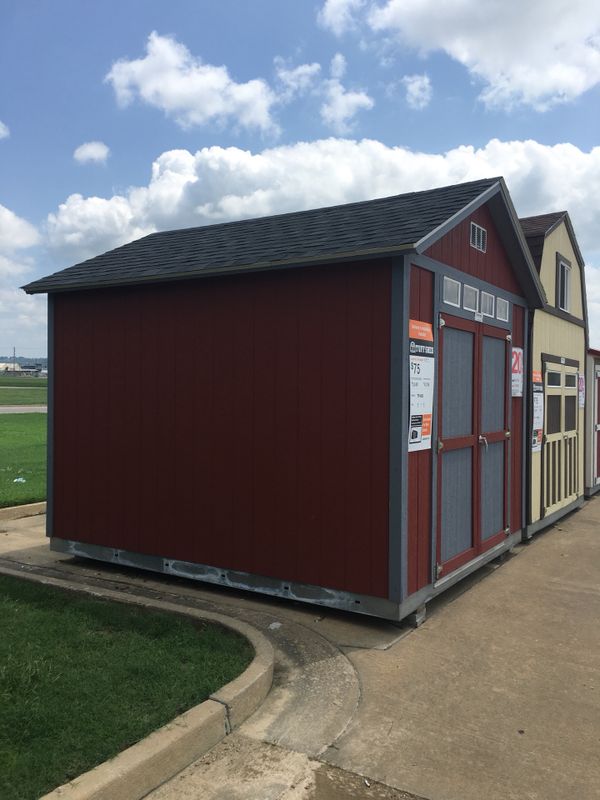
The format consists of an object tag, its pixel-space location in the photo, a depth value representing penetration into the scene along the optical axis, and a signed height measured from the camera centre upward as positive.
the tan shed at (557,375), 8.54 +0.26
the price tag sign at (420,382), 5.20 +0.09
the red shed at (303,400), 5.18 -0.07
